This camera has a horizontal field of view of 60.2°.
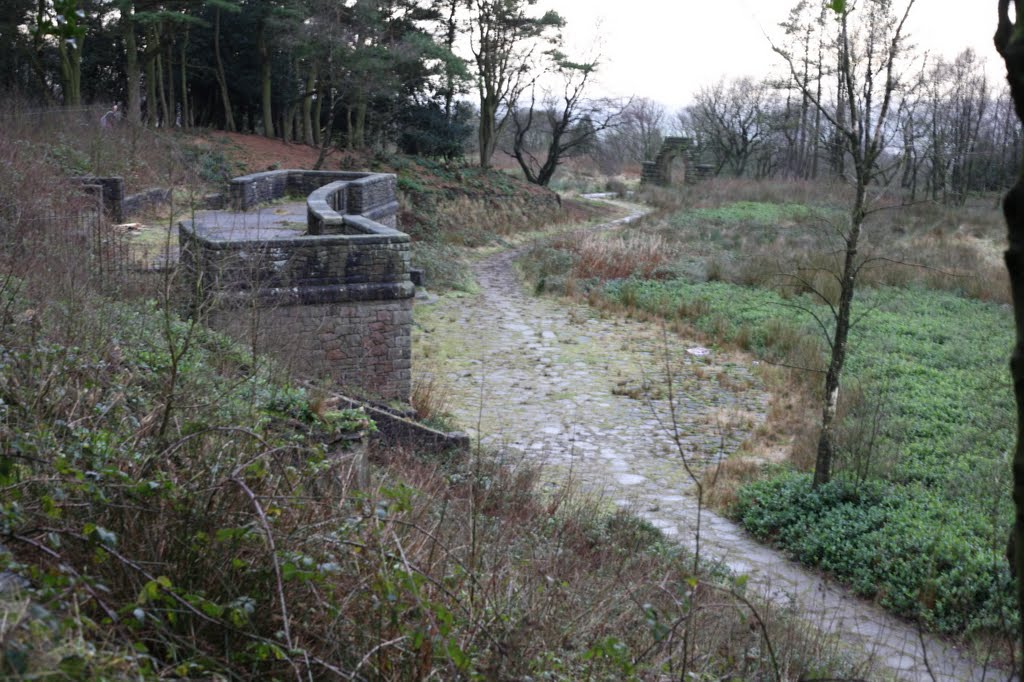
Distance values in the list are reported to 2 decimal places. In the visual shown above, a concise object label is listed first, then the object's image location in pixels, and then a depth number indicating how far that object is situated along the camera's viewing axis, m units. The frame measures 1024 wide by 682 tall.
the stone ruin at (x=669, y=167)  48.09
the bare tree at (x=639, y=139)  57.86
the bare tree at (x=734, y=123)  50.03
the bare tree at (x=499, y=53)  33.72
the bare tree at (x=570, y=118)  37.62
